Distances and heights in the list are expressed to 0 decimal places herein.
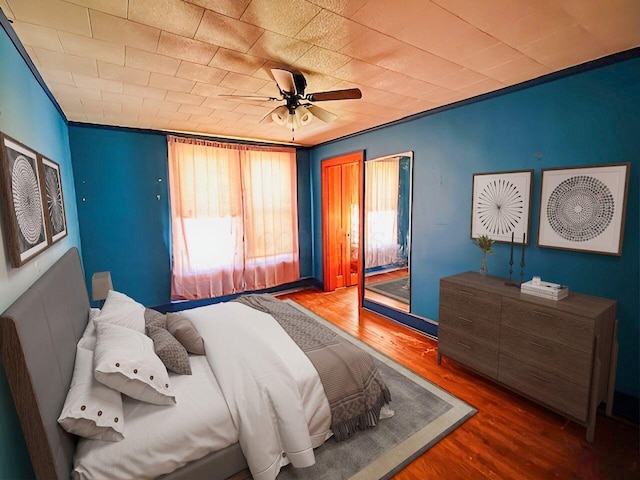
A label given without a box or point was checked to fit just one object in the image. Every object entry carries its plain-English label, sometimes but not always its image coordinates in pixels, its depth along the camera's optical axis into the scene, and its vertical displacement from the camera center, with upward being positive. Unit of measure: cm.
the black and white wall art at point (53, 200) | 189 +7
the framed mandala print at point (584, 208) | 201 -6
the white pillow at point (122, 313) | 200 -75
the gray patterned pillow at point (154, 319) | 227 -89
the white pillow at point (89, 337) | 180 -83
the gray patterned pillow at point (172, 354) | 182 -92
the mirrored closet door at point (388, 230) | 366 -37
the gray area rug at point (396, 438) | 172 -155
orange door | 492 -33
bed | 104 -79
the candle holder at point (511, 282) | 241 -68
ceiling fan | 195 +74
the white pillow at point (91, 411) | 126 -90
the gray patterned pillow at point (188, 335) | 207 -92
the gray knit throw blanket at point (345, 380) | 186 -115
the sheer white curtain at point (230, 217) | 397 -16
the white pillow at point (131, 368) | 142 -81
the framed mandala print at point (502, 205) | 250 -3
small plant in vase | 262 -41
